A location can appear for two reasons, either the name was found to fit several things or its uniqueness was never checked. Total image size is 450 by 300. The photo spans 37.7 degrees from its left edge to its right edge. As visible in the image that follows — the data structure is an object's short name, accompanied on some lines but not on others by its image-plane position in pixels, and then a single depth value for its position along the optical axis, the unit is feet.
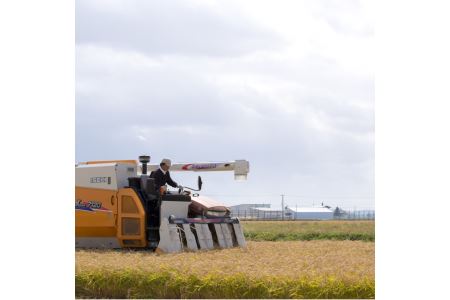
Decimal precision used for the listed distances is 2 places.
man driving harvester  46.75
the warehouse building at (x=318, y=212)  350.27
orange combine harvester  44.68
